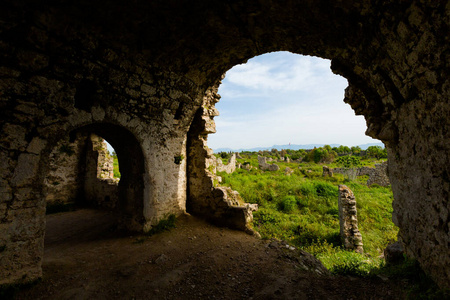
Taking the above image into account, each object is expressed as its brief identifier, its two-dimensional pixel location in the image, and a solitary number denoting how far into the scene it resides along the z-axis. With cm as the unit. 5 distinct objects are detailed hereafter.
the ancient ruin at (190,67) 233
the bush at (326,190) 1121
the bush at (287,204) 937
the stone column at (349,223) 707
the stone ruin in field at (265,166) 2292
